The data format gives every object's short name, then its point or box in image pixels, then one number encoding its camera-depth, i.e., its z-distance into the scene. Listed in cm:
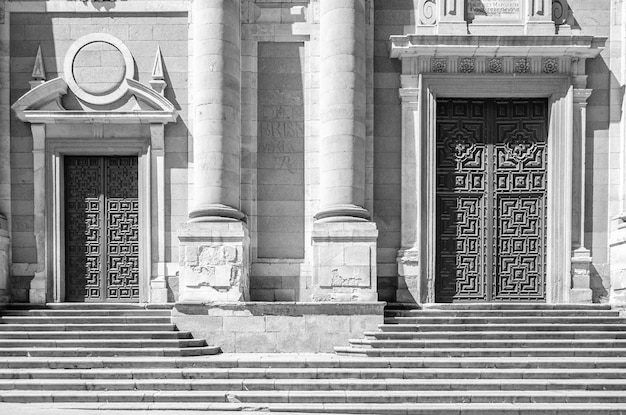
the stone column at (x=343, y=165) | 1360
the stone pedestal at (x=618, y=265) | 1417
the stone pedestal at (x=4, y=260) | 1467
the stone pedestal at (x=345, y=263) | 1357
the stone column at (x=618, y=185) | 1434
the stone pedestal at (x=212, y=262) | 1357
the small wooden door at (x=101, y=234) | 1523
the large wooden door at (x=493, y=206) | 1503
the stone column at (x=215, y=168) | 1360
